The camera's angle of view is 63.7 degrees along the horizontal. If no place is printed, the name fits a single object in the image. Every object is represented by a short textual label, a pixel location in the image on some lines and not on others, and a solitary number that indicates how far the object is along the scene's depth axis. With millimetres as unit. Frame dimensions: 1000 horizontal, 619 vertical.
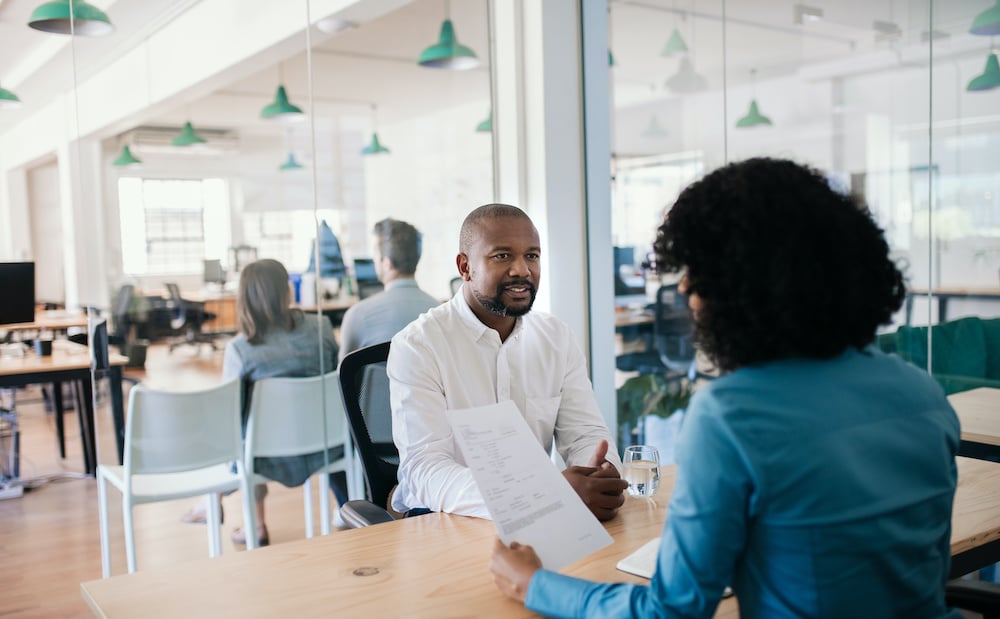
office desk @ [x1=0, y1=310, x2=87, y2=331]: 3000
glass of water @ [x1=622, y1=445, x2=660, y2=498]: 1701
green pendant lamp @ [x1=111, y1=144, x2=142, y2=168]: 3029
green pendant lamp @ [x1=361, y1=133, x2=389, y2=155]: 3336
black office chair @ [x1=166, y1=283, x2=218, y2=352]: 3105
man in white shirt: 1913
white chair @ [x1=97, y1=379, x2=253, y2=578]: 2975
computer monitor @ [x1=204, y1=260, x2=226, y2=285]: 3189
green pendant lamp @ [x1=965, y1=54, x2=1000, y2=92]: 2652
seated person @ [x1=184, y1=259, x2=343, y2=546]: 3229
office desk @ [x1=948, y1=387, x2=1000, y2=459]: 2324
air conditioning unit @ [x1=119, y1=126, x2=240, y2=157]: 3070
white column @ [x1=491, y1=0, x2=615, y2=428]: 3209
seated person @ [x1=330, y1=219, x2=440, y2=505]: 3316
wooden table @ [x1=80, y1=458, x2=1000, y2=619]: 1198
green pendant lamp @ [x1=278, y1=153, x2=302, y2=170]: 3238
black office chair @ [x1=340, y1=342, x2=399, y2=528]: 1992
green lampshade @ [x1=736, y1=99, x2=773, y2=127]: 4195
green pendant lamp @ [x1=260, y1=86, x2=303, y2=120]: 3221
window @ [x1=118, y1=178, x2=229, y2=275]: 3045
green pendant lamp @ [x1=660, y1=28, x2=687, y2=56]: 4383
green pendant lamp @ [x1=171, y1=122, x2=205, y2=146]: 3108
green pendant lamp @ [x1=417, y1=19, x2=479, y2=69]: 3438
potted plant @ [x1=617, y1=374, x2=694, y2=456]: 4246
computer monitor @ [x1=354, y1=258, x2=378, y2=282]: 3352
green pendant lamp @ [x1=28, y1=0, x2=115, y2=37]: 2785
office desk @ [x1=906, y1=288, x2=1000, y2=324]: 2777
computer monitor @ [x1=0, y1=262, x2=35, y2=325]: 2820
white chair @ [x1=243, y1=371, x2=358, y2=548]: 3252
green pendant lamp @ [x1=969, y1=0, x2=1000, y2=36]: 2660
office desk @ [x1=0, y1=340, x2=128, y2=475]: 3064
